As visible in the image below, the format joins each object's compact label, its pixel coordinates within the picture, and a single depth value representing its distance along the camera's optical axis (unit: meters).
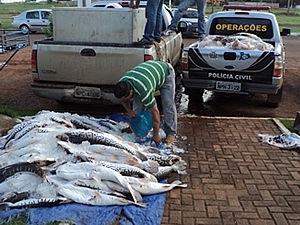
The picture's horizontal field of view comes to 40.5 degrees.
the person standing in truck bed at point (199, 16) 9.51
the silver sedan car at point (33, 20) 24.91
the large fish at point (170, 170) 4.85
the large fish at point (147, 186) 4.41
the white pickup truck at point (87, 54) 6.56
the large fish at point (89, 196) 4.16
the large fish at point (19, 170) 4.46
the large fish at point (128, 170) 4.55
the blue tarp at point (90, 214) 3.93
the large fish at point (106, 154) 4.80
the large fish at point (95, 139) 5.04
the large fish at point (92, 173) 4.32
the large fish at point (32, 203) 4.05
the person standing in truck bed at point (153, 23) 7.09
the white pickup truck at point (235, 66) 7.34
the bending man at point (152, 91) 5.07
